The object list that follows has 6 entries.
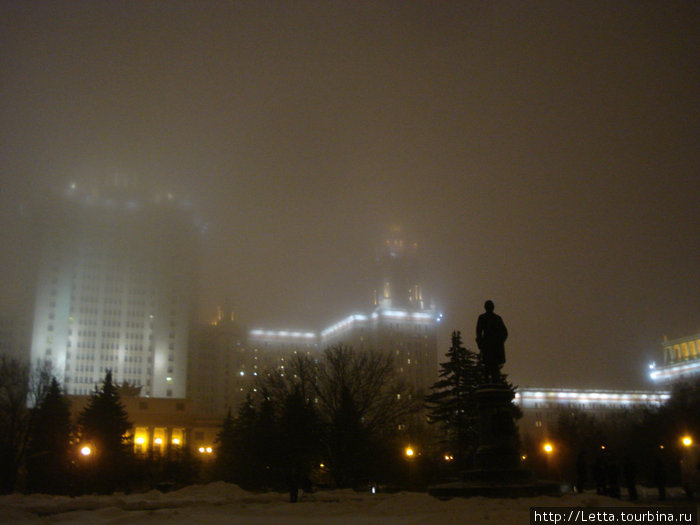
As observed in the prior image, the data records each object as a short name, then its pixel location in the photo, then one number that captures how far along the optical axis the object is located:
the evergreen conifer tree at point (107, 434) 41.51
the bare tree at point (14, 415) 38.77
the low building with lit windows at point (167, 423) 81.25
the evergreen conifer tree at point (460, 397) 42.03
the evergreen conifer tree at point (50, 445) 39.33
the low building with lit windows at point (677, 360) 135.50
